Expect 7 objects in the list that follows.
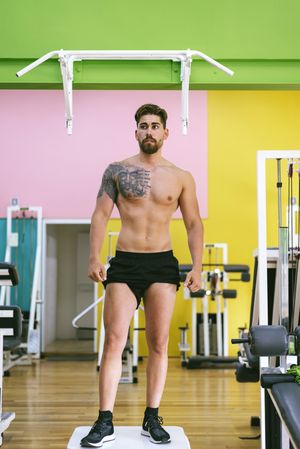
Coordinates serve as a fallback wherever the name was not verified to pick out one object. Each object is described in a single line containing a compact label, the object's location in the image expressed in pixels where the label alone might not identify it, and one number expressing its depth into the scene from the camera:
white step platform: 4.09
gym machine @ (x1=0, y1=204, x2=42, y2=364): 12.12
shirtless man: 4.37
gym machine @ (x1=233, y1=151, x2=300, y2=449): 3.26
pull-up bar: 4.69
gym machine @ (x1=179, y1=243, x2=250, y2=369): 11.55
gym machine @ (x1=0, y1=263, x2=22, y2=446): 5.89
